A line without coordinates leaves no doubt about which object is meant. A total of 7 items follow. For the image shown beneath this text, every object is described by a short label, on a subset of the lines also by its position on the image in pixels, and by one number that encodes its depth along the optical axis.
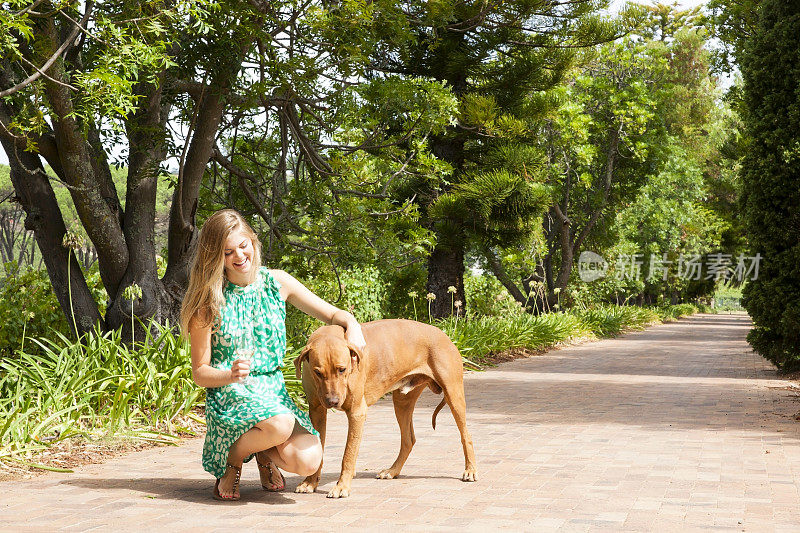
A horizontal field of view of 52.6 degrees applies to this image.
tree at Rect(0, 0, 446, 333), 7.61
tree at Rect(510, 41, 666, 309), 22.48
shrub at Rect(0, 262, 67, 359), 10.13
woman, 4.25
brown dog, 4.11
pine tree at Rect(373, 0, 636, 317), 14.04
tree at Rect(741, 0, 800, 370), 12.09
